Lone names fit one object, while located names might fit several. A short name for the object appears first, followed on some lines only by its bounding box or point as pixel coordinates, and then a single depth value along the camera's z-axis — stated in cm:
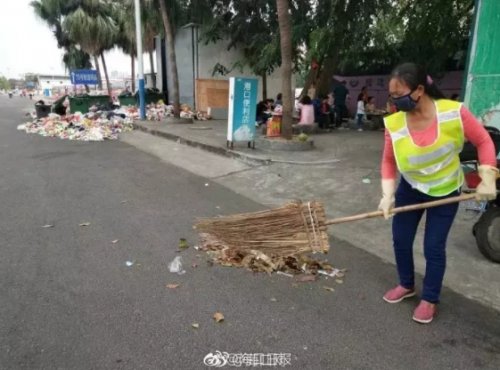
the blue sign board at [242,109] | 876
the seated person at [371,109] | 1470
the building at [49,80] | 9321
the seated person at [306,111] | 1179
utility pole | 1505
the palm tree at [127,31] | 1847
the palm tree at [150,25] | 1670
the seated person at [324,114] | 1273
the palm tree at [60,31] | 2542
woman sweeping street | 246
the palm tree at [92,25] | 2325
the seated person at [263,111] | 1308
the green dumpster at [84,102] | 1764
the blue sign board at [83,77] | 1930
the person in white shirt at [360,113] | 1345
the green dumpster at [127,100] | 2081
